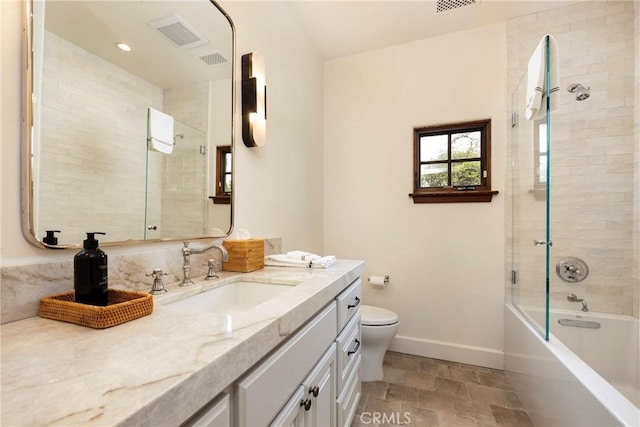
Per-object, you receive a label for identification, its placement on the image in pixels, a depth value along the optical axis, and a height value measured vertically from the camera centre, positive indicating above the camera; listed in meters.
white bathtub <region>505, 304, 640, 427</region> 1.02 -0.75
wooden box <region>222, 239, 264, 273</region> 1.36 -0.20
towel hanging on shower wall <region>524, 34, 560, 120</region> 1.55 +0.77
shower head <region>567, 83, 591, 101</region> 2.02 +0.91
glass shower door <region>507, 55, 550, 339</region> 1.65 +0.03
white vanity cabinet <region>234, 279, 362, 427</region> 0.66 -0.50
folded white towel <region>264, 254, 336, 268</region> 1.44 -0.25
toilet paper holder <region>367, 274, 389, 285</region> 2.42 -0.55
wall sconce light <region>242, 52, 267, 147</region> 1.56 +0.64
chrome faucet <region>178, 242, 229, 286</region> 1.11 -0.18
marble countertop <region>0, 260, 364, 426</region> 0.37 -0.25
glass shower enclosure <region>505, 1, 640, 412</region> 1.84 +0.23
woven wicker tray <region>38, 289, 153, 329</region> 0.64 -0.23
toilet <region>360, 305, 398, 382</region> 1.91 -0.83
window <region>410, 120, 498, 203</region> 2.26 +0.45
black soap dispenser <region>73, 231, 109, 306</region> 0.71 -0.16
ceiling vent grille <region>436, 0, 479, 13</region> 2.01 +1.51
